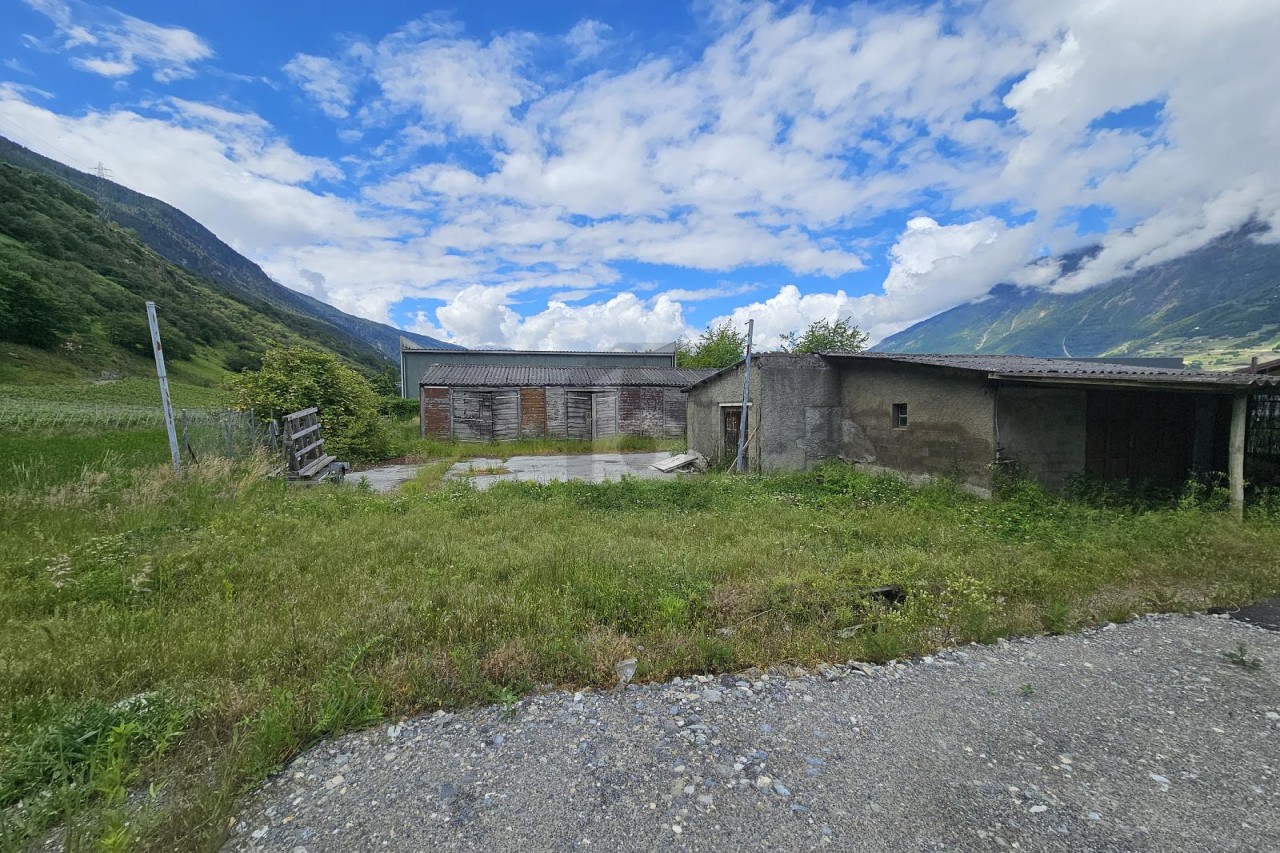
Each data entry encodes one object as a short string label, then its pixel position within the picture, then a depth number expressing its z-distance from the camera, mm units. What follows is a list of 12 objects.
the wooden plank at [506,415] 19359
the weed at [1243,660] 3209
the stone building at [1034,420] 7883
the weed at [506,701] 2732
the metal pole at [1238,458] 6230
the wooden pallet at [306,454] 9539
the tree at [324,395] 12352
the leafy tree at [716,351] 33250
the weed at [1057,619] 3736
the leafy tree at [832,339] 29688
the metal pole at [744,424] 10977
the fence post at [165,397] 6873
